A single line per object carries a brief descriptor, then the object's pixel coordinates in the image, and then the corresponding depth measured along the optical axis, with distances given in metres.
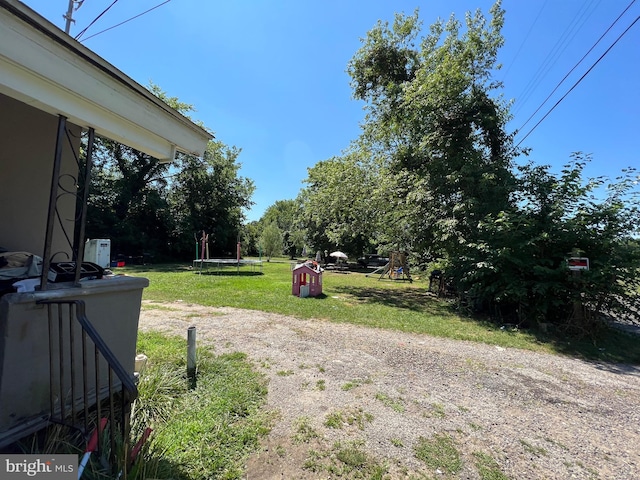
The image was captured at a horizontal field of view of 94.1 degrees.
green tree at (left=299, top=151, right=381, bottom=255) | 12.09
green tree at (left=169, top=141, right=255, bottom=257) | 24.58
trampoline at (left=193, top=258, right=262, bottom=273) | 16.80
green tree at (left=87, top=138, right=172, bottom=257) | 21.64
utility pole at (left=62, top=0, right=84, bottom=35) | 5.16
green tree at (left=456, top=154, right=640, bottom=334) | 6.27
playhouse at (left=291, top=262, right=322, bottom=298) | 10.01
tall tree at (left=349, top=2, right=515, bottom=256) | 8.52
